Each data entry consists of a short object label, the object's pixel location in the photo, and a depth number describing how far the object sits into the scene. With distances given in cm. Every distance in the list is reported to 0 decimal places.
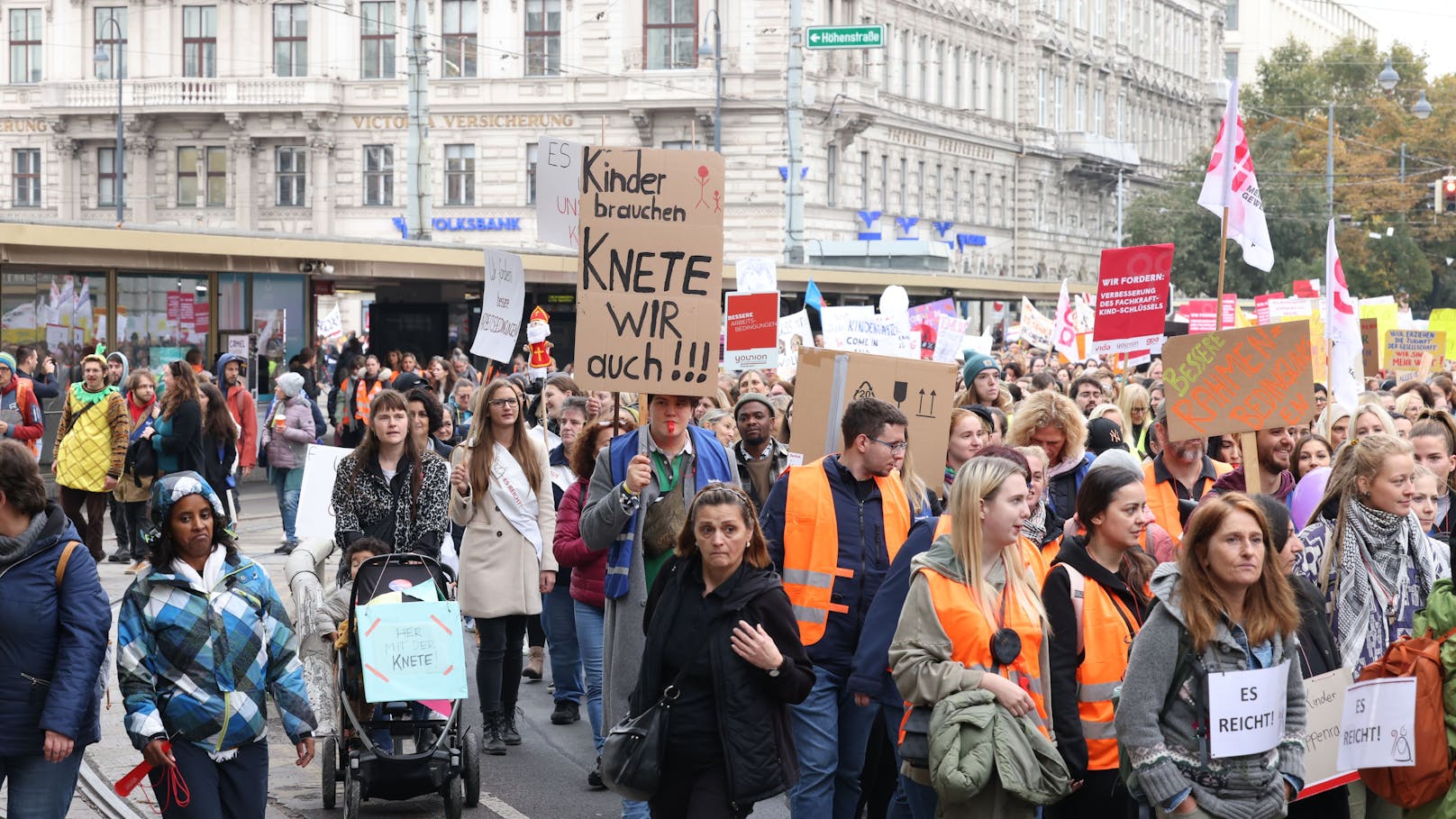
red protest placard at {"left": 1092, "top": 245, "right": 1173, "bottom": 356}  1418
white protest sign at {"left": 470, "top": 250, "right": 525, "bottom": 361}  1276
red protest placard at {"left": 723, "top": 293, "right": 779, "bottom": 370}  1589
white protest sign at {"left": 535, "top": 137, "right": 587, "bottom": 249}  1259
